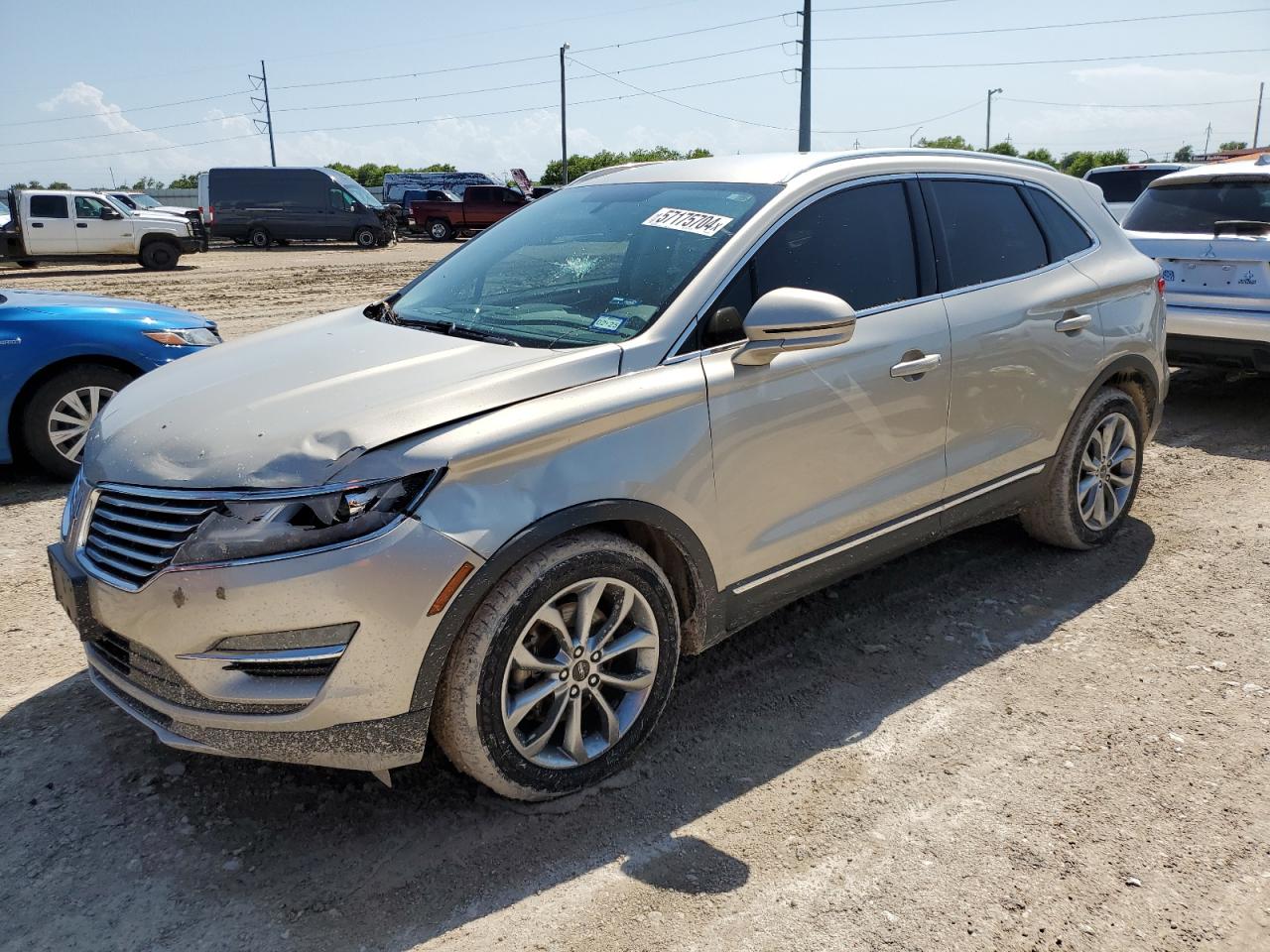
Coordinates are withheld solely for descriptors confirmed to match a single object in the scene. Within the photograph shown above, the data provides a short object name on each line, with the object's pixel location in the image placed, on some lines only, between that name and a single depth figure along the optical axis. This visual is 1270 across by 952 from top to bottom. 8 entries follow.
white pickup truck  22.00
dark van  29.97
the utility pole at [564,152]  57.56
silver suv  2.57
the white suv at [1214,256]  7.00
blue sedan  5.79
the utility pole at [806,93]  31.92
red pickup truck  35.09
